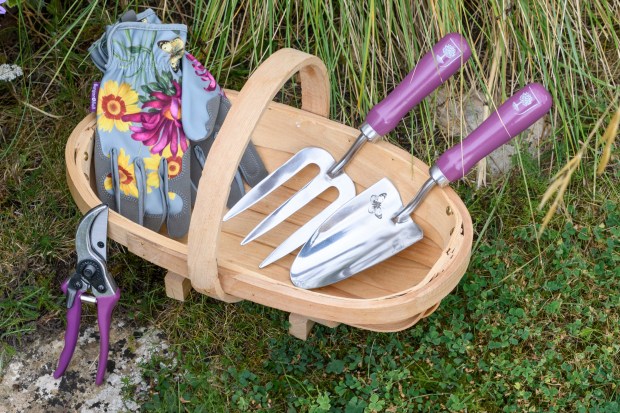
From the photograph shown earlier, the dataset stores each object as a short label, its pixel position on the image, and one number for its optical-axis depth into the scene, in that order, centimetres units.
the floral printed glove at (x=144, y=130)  146
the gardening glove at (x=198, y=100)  147
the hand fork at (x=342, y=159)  132
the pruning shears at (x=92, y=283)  129
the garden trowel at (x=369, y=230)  131
